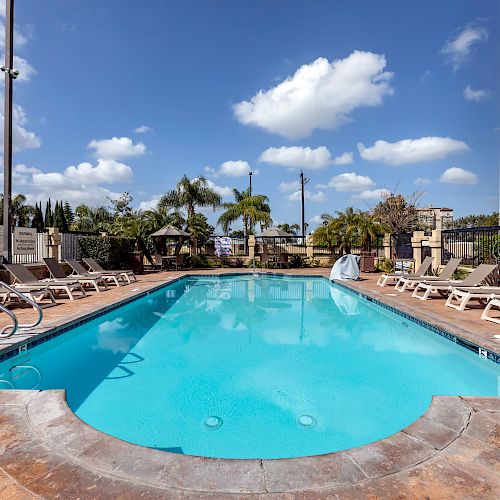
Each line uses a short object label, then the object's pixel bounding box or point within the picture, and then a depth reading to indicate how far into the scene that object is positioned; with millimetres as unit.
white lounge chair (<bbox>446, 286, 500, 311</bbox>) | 6984
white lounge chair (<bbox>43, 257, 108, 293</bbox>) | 10039
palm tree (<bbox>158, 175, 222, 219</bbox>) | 28250
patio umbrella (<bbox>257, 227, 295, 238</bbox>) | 19500
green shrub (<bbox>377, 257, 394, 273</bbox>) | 16312
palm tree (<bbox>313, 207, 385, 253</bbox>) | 17891
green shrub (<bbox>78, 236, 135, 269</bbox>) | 15070
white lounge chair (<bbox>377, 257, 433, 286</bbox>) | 10770
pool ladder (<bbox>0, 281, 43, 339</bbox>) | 4351
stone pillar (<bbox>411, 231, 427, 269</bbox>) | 14320
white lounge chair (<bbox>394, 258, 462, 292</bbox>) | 9680
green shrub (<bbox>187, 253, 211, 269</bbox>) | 19703
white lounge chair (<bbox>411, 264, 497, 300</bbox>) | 8141
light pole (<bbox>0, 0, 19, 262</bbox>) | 9367
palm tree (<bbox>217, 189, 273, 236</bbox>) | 29281
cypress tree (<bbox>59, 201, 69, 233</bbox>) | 45656
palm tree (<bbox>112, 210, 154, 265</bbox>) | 18609
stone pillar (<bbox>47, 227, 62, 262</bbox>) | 12730
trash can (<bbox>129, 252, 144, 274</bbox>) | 16625
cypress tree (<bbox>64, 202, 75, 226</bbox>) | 53259
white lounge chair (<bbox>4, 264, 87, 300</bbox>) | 8344
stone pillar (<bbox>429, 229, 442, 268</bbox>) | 13234
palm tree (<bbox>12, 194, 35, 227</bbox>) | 41669
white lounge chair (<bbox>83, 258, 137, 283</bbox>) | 12292
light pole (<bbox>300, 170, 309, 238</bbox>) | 38250
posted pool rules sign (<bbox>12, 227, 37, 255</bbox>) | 10766
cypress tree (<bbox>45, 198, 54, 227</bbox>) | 49838
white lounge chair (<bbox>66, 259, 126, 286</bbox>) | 11227
